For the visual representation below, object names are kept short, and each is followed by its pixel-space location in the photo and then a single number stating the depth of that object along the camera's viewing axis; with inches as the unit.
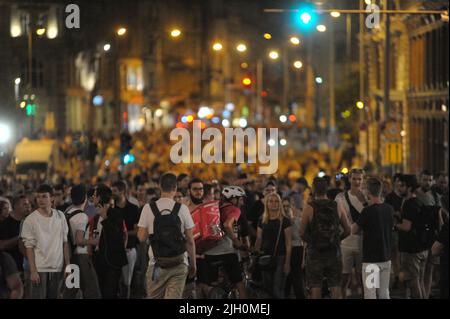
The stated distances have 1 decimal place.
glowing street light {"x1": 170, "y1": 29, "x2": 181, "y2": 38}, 1320.1
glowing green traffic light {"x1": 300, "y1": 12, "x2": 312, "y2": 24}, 1069.9
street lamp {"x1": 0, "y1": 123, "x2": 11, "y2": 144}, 1375.5
